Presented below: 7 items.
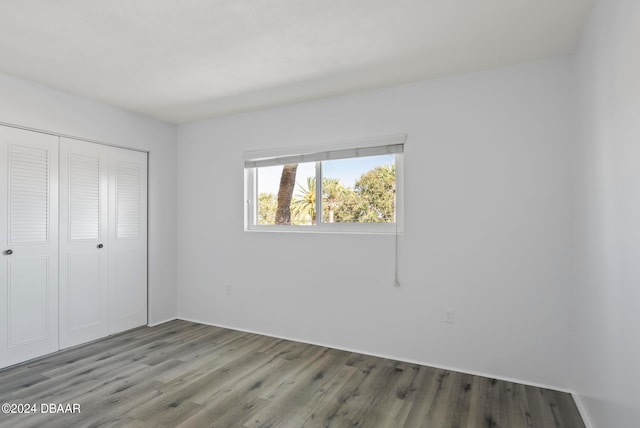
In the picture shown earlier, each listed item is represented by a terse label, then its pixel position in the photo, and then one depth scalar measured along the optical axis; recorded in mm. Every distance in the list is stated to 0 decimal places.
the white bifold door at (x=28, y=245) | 2809
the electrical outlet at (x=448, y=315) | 2805
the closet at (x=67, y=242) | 2854
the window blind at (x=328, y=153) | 3053
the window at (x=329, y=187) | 3158
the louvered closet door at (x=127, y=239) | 3637
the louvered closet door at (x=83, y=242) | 3213
